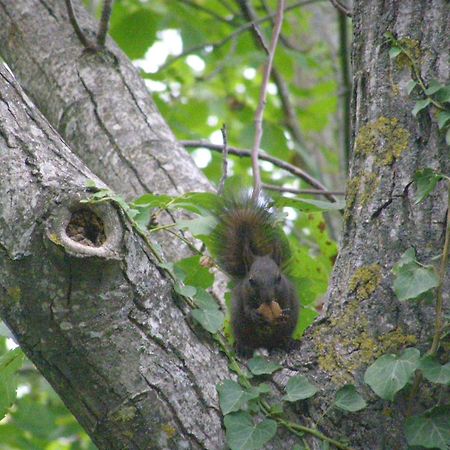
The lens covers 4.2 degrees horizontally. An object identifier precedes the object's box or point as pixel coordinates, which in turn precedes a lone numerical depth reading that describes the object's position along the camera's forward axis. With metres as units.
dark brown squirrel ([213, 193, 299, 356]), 8.99
